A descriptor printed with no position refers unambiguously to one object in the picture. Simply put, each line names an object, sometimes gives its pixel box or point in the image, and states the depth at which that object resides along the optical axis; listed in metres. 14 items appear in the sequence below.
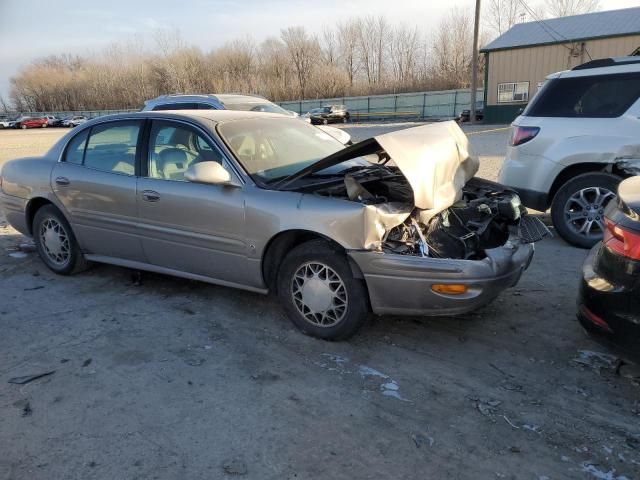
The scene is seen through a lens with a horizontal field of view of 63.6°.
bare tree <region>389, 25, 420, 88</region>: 67.44
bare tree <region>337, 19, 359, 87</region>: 73.88
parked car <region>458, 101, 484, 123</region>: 32.19
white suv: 5.50
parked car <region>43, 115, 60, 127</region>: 62.97
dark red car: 62.44
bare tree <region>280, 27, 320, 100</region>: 66.88
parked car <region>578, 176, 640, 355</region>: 2.71
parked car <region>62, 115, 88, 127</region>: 61.01
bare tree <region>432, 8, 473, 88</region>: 56.89
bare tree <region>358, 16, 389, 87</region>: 72.75
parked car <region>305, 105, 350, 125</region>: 41.06
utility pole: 26.76
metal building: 25.48
